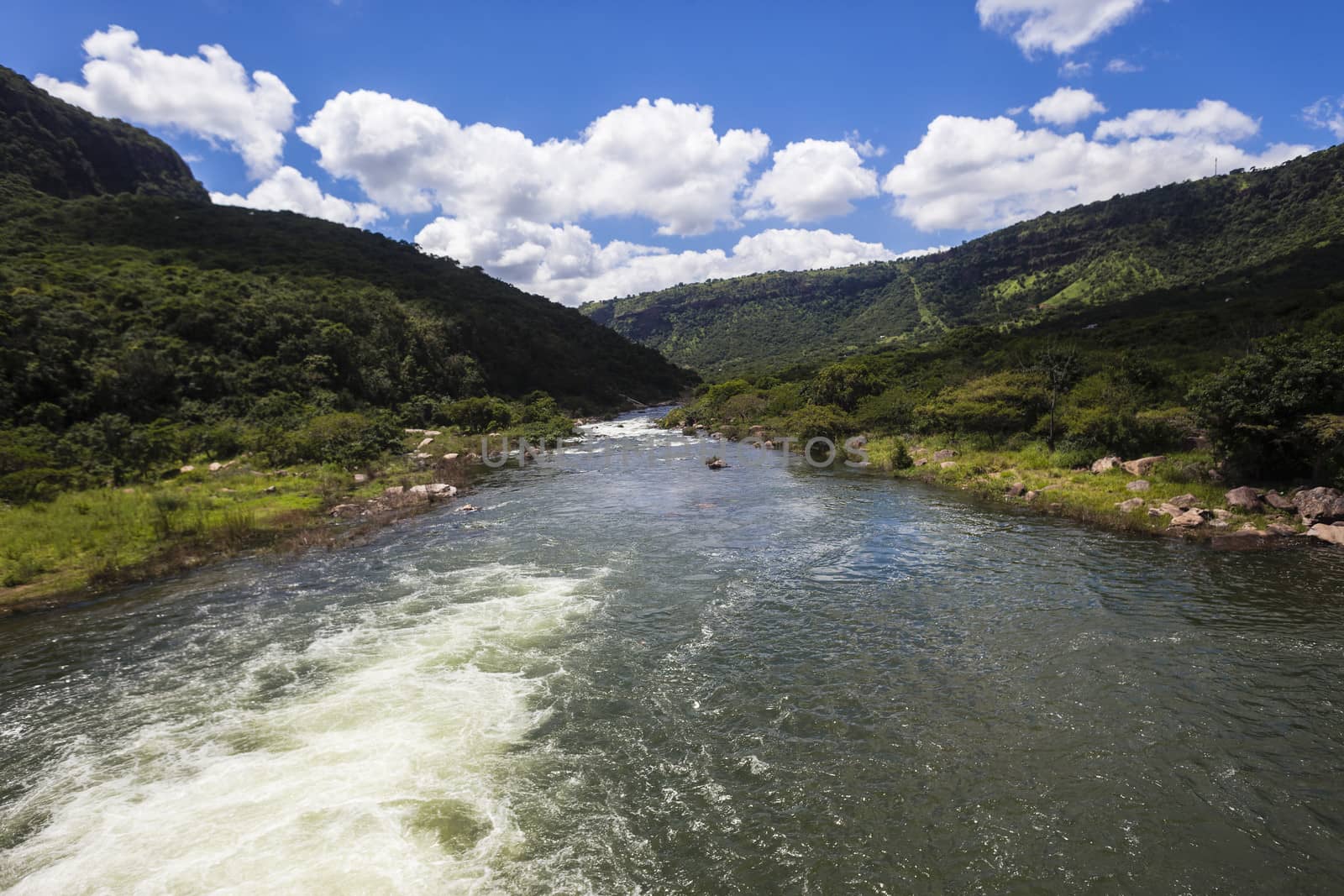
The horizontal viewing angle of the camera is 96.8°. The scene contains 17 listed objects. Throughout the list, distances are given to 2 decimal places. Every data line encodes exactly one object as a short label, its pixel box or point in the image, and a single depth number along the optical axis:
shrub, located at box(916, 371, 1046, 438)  38.47
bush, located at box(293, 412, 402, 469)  41.00
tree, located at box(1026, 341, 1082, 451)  37.72
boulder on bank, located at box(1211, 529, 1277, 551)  19.75
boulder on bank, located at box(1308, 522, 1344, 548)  19.30
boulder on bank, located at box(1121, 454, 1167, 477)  27.56
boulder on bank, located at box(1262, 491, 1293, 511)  21.61
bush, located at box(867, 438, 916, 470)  38.38
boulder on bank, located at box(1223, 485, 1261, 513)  22.03
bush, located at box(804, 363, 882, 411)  59.50
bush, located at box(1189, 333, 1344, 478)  21.52
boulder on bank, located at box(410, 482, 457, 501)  33.50
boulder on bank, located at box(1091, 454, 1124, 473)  29.06
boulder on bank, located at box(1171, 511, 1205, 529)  21.58
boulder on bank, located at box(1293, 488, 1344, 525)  20.16
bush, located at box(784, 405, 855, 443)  52.62
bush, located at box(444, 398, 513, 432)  69.88
